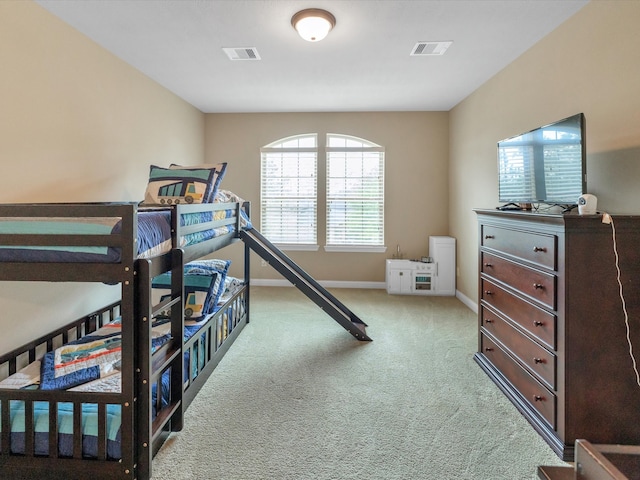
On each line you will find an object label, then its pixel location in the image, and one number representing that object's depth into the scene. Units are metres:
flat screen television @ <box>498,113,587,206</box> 1.85
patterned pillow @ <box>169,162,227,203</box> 2.70
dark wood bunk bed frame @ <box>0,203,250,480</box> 1.40
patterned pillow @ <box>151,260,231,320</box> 2.54
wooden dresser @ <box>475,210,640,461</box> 1.66
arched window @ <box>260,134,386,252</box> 4.92
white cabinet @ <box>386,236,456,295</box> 4.57
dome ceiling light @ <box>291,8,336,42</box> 2.28
